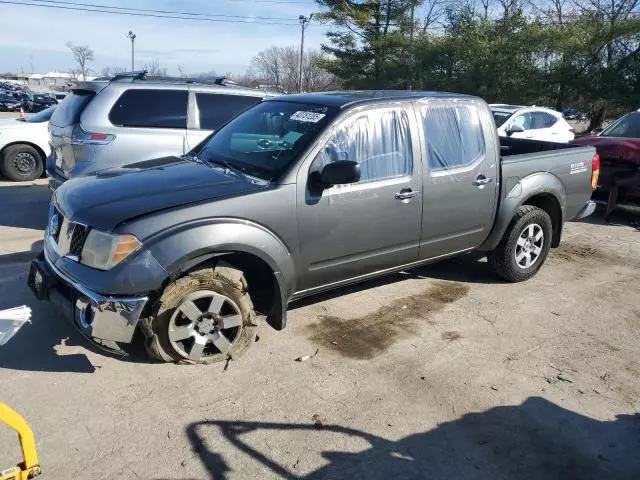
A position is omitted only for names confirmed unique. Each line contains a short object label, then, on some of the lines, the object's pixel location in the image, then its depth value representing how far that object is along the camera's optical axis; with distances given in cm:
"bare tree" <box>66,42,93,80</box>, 8300
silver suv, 642
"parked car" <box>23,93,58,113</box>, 3065
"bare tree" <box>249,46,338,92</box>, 4427
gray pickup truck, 327
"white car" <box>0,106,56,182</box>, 966
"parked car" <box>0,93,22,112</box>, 3062
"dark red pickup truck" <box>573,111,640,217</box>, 768
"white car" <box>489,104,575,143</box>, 1218
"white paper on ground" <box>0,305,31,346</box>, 220
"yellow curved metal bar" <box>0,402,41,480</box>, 217
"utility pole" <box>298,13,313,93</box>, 3974
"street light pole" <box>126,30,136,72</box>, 5297
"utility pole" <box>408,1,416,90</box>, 3055
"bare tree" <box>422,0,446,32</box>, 3317
